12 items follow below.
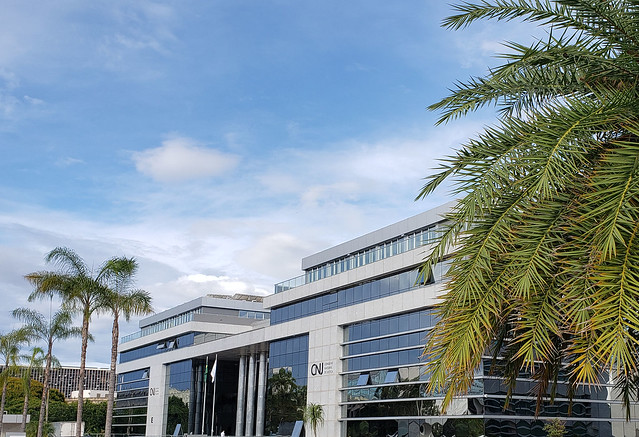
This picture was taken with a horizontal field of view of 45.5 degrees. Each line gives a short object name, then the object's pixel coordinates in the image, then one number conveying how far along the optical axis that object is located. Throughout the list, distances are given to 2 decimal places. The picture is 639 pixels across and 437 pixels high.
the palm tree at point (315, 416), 49.53
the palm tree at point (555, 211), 9.08
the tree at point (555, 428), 37.31
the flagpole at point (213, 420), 59.78
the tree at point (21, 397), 119.94
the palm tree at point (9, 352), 73.94
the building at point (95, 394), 169.89
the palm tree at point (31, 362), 79.80
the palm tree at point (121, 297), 42.62
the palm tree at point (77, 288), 42.44
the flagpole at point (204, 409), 71.62
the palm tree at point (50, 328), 63.72
